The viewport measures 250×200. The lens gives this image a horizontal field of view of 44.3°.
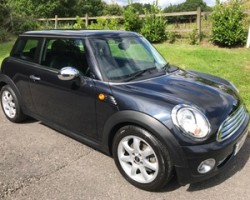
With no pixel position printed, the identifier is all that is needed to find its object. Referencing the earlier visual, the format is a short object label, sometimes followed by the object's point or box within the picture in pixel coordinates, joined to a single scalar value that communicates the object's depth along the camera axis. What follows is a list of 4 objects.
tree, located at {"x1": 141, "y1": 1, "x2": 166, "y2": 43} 12.83
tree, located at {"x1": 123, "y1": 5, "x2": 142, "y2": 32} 13.59
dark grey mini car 2.96
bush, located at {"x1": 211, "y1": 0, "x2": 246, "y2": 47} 10.80
